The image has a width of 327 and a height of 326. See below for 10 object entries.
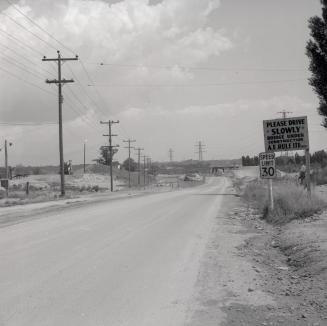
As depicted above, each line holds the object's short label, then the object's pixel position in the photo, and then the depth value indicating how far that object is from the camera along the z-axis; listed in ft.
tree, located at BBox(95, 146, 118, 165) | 552.00
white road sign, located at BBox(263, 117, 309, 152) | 66.13
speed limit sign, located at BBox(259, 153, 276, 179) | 65.26
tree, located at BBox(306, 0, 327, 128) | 85.17
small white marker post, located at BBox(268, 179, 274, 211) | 64.96
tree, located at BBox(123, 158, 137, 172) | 621.39
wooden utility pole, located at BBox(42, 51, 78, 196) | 146.51
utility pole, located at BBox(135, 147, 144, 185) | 396.78
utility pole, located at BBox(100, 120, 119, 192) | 262.26
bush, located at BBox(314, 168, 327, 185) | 142.51
